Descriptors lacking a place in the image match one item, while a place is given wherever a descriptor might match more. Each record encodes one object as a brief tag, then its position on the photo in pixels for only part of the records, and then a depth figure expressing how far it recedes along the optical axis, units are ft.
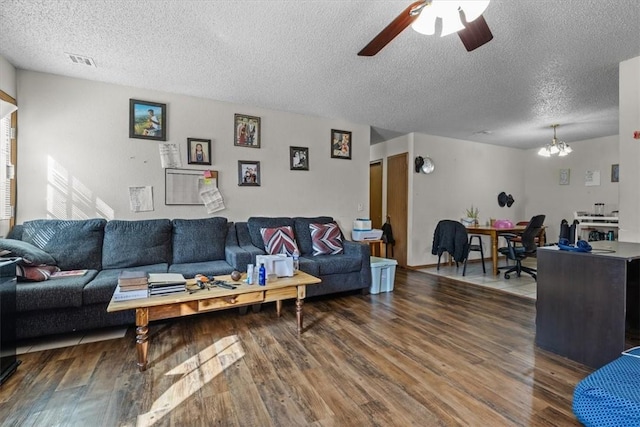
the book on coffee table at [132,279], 6.57
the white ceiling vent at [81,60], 8.55
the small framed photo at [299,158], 13.75
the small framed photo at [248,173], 12.64
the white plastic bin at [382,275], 12.10
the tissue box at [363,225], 14.37
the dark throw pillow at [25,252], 7.40
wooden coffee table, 6.29
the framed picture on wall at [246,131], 12.58
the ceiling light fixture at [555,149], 15.35
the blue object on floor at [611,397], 4.25
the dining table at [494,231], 15.35
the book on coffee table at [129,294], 6.33
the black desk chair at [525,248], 14.46
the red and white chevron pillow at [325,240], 12.23
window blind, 8.75
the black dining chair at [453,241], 15.29
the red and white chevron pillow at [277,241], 11.37
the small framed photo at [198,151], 11.70
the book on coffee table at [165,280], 6.85
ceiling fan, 4.79
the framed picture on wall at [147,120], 10.84
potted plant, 18.02
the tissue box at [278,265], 8.55
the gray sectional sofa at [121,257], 7.23
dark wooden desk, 6.10
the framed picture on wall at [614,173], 17.39
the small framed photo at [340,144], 14.67
